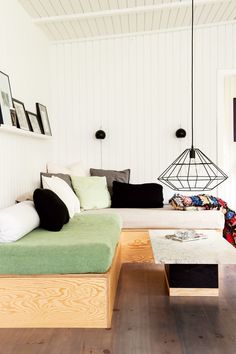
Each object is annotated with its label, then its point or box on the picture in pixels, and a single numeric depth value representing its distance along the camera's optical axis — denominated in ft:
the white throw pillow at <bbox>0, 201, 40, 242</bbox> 7.45
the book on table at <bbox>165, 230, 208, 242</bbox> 8.78
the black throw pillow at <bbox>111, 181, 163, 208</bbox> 12.58
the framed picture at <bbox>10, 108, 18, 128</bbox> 10.33
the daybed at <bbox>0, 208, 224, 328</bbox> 6.93
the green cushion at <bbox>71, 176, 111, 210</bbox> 12.49
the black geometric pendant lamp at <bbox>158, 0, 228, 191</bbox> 14.89
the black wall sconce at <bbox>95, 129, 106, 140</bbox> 14.84
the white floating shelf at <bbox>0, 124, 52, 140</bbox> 9.41
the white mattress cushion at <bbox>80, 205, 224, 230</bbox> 11.31
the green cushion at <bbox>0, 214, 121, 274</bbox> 6.93
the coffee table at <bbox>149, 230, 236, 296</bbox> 7.90
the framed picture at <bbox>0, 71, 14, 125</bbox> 9.60
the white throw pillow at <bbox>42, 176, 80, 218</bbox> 10.58
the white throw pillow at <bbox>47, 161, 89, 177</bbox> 13.61
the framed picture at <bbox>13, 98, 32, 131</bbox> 11.01
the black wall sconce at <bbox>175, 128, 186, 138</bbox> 14.55
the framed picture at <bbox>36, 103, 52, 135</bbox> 13.36
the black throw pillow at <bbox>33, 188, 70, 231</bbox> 8.67
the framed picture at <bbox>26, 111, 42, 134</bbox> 12.32
